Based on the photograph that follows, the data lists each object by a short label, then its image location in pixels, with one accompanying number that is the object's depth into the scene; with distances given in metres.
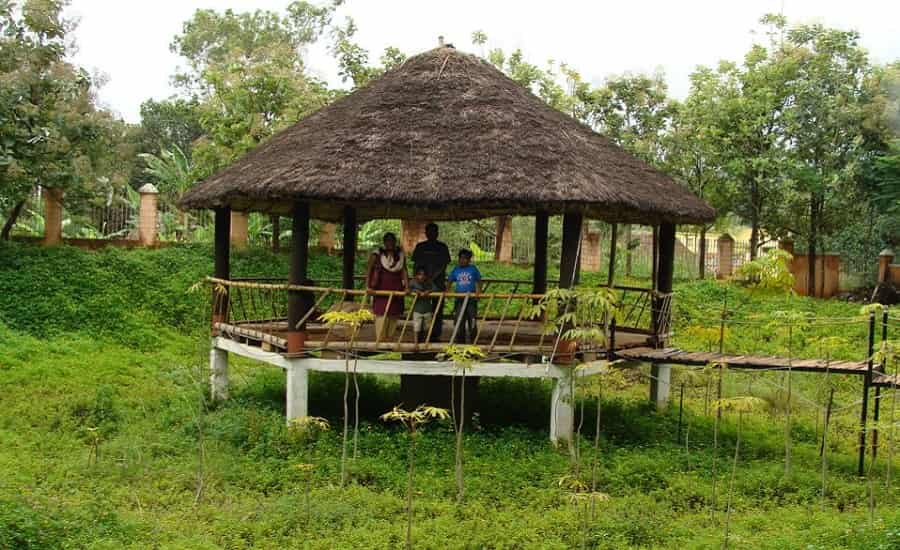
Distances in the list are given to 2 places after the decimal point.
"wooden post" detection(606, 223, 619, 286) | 13.26
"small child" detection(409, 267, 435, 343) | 11.52
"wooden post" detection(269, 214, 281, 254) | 22.36
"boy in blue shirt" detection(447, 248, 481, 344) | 11.71
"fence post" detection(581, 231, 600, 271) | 25.39
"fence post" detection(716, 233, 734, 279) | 26.19
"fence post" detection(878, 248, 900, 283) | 24.23
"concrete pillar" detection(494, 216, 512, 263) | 25.28
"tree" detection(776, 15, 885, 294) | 23.08
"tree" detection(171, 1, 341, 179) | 22.30
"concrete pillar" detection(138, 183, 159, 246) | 21.45
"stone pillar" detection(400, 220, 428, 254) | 23.83
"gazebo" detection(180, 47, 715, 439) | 10.87
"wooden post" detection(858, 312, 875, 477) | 10.26
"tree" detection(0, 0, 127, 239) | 17.58
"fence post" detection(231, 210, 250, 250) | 23.07
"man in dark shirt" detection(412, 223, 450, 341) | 11.80
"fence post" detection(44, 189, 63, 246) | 20.02
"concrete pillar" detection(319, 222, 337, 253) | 24.47
